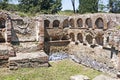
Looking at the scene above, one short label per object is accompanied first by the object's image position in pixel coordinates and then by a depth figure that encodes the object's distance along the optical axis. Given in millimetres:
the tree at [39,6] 13855
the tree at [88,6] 15333
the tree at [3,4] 13860
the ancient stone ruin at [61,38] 7379
